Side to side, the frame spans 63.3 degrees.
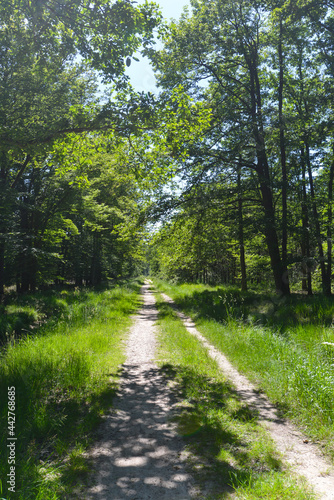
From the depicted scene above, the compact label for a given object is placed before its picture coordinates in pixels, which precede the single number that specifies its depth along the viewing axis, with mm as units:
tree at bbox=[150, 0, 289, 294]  12008
